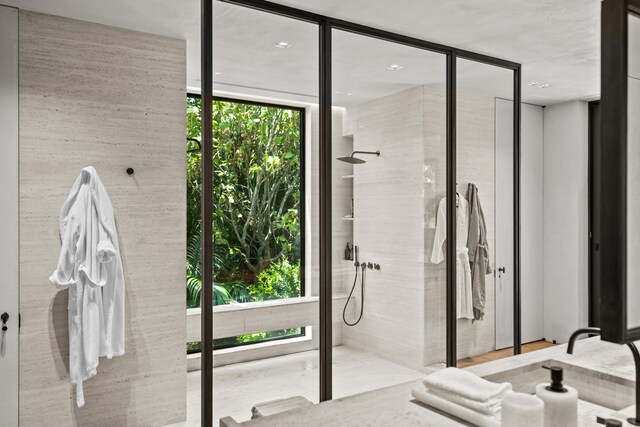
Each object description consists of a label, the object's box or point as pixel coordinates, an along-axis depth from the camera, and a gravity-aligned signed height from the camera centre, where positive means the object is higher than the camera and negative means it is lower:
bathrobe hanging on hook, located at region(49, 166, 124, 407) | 2.58 -0.34
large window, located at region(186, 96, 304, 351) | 2.66 +0.04
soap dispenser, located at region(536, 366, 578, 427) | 1.02 -0.42
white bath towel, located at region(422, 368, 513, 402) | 1.15 -0.44
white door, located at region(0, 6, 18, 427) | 2.53 -0.01
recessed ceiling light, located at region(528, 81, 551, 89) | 4.41 +1.16
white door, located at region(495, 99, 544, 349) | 5.21 -0.14
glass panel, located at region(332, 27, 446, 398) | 2.99 -0.01
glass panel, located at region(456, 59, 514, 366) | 3.58 -0.01
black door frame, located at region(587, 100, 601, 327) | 5.04 +0.08
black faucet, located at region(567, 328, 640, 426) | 1.15 -0.44
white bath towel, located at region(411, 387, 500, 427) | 1.13 -0.50
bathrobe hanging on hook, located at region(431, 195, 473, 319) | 3.55 -0.42
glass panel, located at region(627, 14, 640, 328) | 0.77 +0.06
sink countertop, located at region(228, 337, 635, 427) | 1.20 -0.53
